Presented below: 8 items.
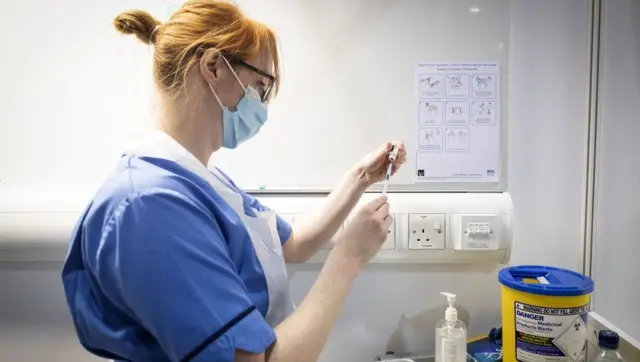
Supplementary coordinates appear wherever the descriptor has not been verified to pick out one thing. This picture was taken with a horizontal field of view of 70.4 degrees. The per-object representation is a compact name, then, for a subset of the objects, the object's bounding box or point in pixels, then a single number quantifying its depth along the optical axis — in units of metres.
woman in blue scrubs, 0.63
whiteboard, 1.22
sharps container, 0.93
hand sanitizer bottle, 1.08
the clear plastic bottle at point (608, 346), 0.93
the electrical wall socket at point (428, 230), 1.19
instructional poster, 1.22
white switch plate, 1.18
